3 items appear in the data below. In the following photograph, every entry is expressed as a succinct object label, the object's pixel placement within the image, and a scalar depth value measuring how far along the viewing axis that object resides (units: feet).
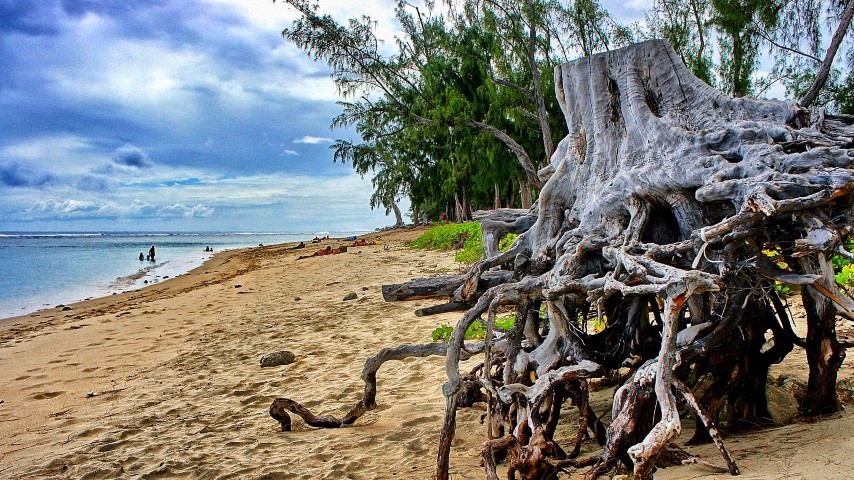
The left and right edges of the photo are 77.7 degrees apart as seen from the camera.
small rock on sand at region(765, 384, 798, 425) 11.82
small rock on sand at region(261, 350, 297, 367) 23.52
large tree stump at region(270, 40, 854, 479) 8.97
